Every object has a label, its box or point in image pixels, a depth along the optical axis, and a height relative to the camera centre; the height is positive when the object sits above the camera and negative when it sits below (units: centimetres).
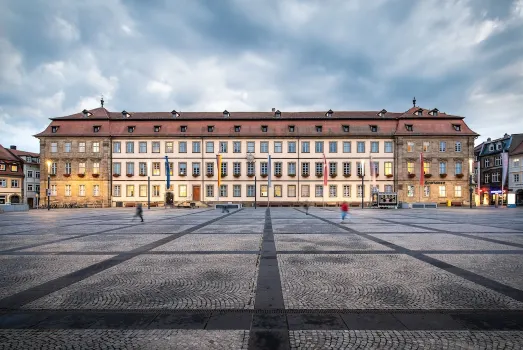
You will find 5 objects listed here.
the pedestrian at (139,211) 2011 -209
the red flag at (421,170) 4006 +158
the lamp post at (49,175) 4612 +121
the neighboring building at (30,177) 5734 +115
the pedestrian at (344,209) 1861 -182
